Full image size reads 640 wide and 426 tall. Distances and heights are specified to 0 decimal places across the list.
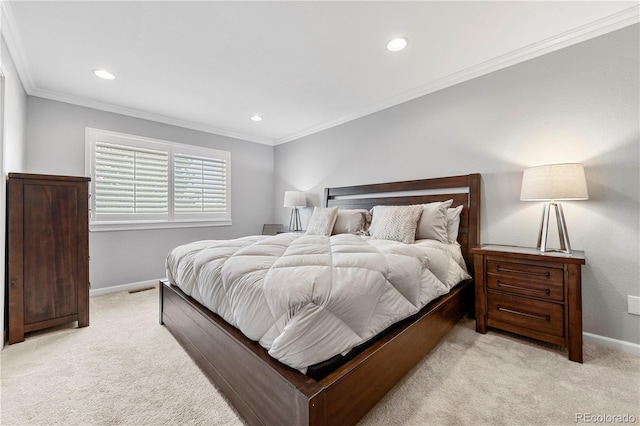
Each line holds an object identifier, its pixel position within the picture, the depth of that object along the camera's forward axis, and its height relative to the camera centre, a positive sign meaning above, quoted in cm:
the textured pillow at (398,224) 244 -10
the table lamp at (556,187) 183 +18
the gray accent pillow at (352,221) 314 -9
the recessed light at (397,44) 211 +141
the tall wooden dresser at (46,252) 202 -30
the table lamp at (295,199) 413 +24
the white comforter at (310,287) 106 -37
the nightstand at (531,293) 175 -60
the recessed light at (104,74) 255 +141
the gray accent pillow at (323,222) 319 -10
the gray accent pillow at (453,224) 257 -11
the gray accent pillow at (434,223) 250 -9
